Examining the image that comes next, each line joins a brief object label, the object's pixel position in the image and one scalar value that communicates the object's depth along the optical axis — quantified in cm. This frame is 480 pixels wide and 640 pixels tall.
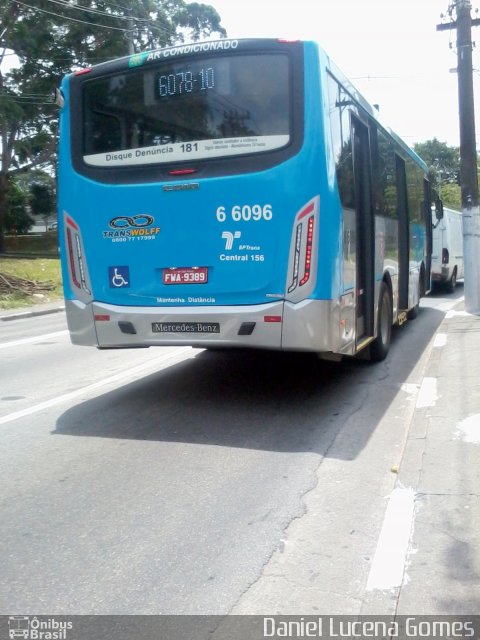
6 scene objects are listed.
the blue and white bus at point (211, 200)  718
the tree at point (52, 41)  3650
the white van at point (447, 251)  2225
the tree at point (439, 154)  7794
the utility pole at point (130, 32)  3000
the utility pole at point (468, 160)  1550
